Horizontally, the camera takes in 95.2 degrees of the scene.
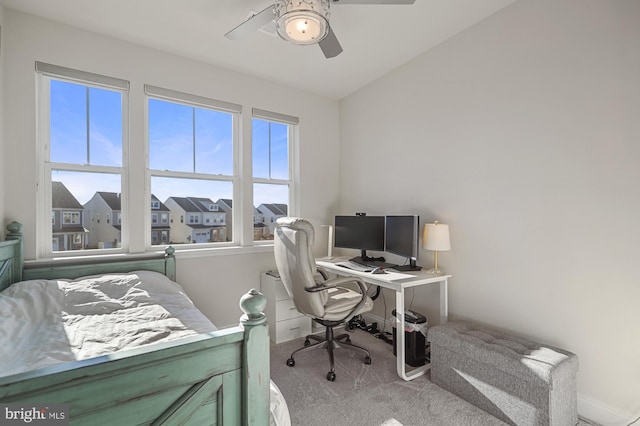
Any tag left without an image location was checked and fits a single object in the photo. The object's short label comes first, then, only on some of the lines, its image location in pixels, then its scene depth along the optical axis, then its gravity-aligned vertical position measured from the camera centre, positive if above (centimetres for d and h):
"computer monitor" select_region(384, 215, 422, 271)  254 -23
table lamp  233 -21
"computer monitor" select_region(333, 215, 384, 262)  295 -22
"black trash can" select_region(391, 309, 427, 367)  235 -108
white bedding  118 -57
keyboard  262 -52
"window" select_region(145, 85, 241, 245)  276 +58
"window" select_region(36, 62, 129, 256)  229 +54
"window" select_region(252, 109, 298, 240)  328 +53
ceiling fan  157 +107
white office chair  212 -56
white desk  214 -56
